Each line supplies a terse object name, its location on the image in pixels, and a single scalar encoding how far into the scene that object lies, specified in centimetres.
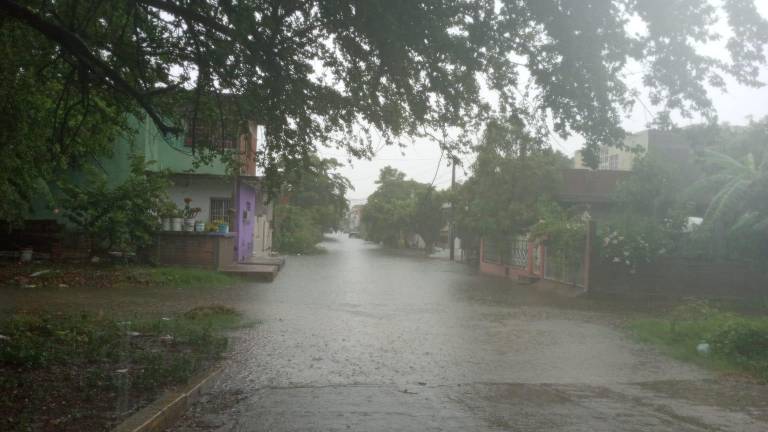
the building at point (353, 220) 16600
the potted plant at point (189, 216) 2011
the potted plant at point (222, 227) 2052
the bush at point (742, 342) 974
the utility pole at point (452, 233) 4047
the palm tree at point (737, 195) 1716
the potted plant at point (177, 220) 1997
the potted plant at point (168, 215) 1966
